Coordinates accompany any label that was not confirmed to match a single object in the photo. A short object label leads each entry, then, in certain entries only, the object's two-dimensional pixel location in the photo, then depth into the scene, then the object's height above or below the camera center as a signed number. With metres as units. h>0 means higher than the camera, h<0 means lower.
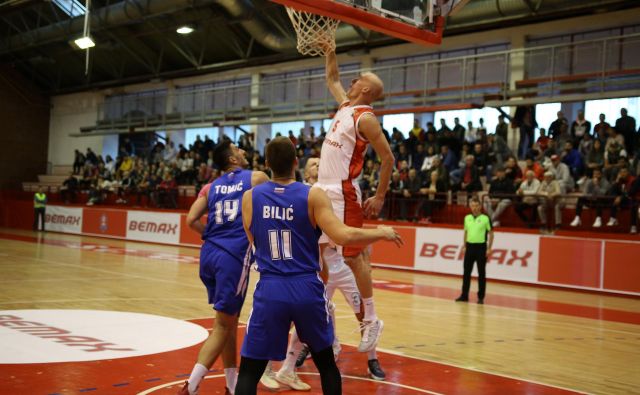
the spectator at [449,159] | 19.02 +1.60
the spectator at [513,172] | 16.94 +1.20
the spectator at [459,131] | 19.88 +2.53
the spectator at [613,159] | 15.68 +1.55
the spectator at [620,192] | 15.05 +0.73
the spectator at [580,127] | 17.66 +2.51
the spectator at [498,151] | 18.55 +1.87
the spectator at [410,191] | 18.48 +0.63
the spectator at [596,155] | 16.44 +1.67
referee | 12.30 -0.52
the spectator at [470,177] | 17.77 +1.06
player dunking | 5.91 +0.40
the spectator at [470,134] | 19.80 +2.45
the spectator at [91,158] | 33.53 +1.98
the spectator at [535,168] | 16.81 +1.32
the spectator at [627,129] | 16.73 +2.38
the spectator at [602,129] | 16.89 +2.38
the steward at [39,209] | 28.73 -0.59
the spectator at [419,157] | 19.77 +1.69
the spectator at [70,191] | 30.50 +0.25
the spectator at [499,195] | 16.78 +0.58
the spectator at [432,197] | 18.06 +0.49
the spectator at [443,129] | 20.02 +2.59
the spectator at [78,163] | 34.00 +1.71
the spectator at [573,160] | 16.91 +1.56
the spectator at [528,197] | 16.39 +0.55
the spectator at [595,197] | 15.50 +0.61
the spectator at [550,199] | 16.03 +0.53
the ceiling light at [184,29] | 26.78 +6.85
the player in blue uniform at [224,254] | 5.05 -0.38
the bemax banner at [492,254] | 15.91 -0.91
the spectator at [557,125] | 18.19 +2.61
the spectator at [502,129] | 19.48 +2.58
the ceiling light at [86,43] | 16.89 +3.89
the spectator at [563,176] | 16.39 +1.11
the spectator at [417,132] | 20.56 +2.53
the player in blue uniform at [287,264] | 3.95 -0.34
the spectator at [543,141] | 18.22 +2.16
